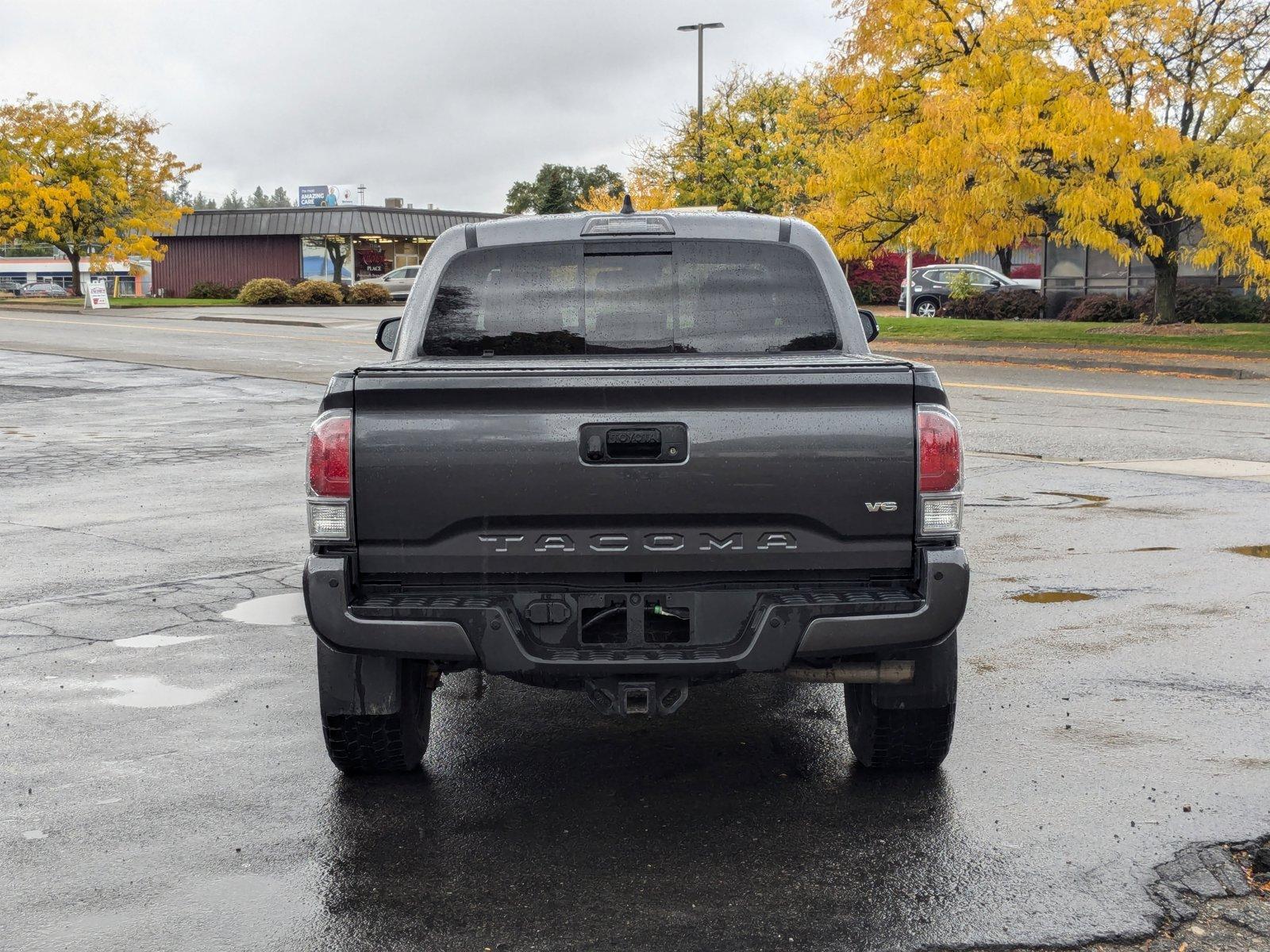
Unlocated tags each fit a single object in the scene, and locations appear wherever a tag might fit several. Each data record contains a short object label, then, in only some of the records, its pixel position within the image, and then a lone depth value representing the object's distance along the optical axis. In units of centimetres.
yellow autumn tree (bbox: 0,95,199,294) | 5450
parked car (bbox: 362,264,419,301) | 6372
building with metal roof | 7406
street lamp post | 5139
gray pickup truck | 429
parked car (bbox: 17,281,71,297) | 8349
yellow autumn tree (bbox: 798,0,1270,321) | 2575
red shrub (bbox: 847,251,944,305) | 5278
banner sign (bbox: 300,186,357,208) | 11156
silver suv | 4534
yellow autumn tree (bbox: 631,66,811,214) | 5050
